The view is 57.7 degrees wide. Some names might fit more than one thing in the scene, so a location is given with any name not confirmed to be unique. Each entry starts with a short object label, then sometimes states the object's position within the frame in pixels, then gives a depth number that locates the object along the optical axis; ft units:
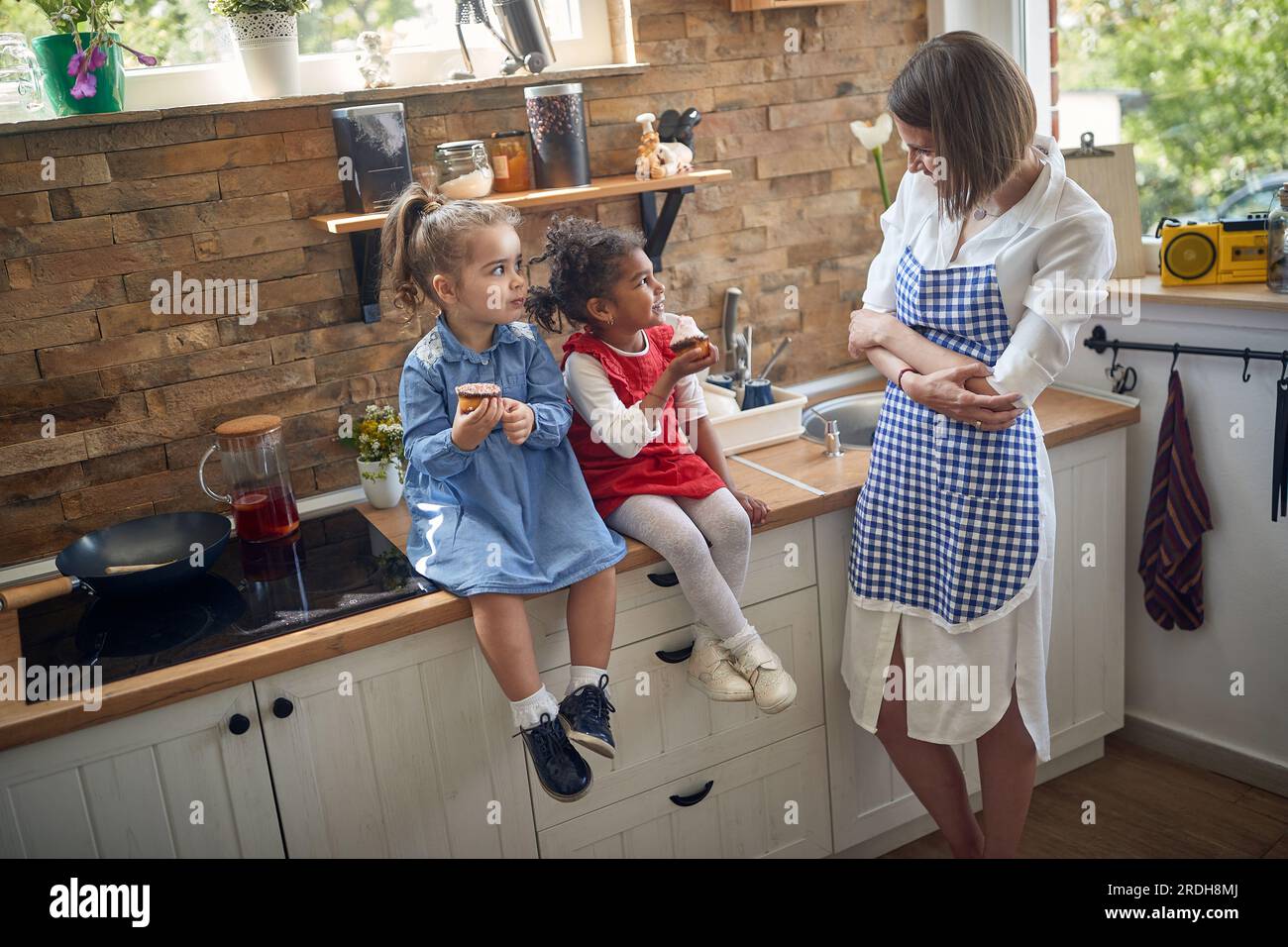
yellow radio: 7.69
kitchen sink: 8.44
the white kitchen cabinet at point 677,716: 6.48
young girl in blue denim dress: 5.75
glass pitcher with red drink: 6.66
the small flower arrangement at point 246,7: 6.61
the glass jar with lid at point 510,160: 7.20
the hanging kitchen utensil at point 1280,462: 7.27
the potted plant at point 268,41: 6.63
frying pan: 5.98
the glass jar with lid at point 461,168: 6.77
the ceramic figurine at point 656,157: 7.54
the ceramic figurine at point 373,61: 7.07
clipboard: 8.37
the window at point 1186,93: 8.05
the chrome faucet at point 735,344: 8.39
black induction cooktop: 5.56
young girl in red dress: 6.24
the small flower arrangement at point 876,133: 8.50
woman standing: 5.75
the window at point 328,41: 6.79
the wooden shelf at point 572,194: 6.59
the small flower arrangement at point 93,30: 6.18
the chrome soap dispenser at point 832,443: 7.64
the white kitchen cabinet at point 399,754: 5.71
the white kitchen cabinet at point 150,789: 5.21
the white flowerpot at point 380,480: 7.19
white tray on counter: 7.68
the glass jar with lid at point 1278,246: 7.36
